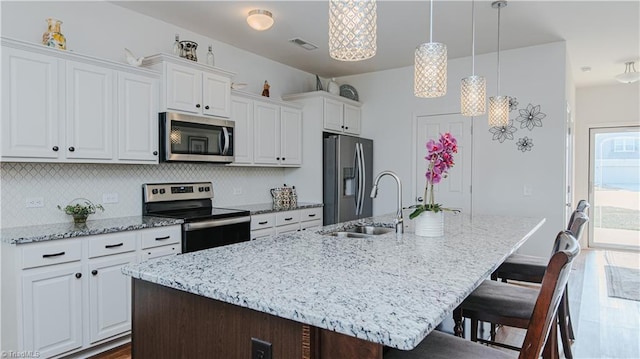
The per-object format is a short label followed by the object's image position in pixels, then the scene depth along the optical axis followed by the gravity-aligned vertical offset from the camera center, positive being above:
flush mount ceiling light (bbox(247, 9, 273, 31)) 3.34 +1.32
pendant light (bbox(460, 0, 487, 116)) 2.82 +0.57
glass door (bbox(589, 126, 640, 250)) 6.50 -0.20
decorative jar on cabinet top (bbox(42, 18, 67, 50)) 2.75 +0.97
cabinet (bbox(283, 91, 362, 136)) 4.86 +0.82
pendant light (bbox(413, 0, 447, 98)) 2.20 +0.60
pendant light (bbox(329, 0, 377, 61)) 1.63 +0.62
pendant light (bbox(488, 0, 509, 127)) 3.35 +0.57
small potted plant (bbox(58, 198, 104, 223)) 2.86 -0.26
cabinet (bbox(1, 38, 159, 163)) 2.47 +0.46
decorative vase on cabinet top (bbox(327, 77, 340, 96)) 5.18 +1.15
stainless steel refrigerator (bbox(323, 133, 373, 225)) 4.78 -0.04
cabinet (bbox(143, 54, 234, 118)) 3.29 +0.78
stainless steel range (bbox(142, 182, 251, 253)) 3.25 -0.35
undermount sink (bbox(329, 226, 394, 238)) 2.66 -0.38
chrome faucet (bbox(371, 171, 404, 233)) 2.36 -0.24
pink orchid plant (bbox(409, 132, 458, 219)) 2.18 +0.11
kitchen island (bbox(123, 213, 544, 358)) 1.01 -0.35
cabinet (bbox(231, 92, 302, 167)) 4.14 +0.48
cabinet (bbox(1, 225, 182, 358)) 2.32 -0.74
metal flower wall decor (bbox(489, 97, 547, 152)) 4.41 +0.58
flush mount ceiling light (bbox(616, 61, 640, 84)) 4.92 +1.26
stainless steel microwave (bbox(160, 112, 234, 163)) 3.31 +0.32
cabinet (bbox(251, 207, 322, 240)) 3.93 -0.51
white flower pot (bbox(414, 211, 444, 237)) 2.25 -0.28
